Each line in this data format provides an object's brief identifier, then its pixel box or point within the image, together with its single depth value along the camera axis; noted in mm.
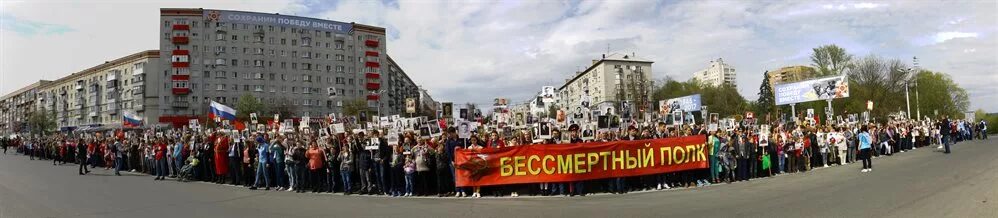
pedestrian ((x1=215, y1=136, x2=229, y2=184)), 17141
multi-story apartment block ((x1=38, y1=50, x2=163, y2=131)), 89312
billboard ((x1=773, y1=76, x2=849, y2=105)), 36594
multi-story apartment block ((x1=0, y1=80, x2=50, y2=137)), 131500
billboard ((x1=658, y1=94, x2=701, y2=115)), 52719
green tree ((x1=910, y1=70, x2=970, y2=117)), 66750
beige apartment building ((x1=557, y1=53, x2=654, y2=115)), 115312
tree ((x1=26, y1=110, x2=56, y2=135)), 87188
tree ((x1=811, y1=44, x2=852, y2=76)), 64250
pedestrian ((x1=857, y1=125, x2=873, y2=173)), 16797
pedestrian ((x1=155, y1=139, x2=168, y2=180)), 18808
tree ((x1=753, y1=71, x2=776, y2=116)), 84238
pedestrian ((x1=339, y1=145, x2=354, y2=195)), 13992
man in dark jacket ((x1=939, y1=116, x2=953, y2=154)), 23938
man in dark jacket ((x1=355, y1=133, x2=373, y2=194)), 13941
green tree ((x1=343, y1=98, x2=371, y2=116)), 84012
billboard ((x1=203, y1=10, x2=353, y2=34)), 88562
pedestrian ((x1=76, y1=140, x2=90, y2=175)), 20531
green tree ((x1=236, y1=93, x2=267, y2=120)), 80125
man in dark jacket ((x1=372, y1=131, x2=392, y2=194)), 13664
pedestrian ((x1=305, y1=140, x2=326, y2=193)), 14523
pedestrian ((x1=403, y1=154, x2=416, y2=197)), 13250
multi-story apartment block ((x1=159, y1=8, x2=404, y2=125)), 85625
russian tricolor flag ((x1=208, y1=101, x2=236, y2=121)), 25047
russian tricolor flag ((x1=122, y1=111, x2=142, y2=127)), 39031
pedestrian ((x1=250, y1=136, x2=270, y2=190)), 15523
